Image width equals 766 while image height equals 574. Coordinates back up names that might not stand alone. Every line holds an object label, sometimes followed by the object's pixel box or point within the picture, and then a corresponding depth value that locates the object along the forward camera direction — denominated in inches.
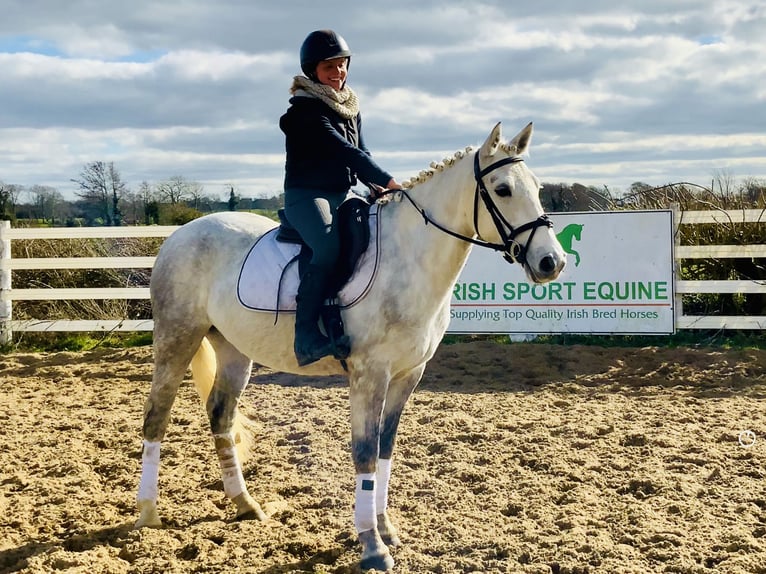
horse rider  164.1
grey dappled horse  154.1
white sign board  402.6
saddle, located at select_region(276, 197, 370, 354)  164.6
